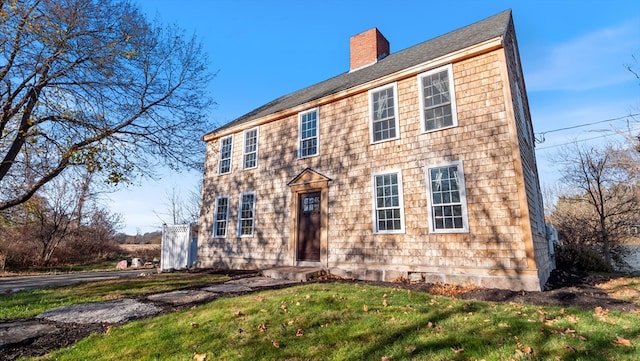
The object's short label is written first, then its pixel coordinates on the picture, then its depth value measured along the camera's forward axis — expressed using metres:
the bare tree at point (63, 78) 6.14
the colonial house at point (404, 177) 7.70
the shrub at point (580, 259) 12.43
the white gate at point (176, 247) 13.83
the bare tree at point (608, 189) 15.39
